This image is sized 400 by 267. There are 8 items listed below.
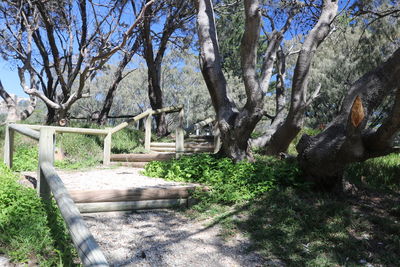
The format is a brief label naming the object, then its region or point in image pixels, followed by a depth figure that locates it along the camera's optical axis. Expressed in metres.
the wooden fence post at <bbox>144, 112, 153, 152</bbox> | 8.76
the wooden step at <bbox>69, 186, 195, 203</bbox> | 4.02
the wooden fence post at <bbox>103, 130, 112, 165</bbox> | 7.48
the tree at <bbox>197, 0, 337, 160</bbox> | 5.67
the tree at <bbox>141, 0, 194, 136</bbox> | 12.18
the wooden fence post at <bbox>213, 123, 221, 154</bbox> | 8.04
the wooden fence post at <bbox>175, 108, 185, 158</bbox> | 7.93
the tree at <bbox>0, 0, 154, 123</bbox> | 9.93
